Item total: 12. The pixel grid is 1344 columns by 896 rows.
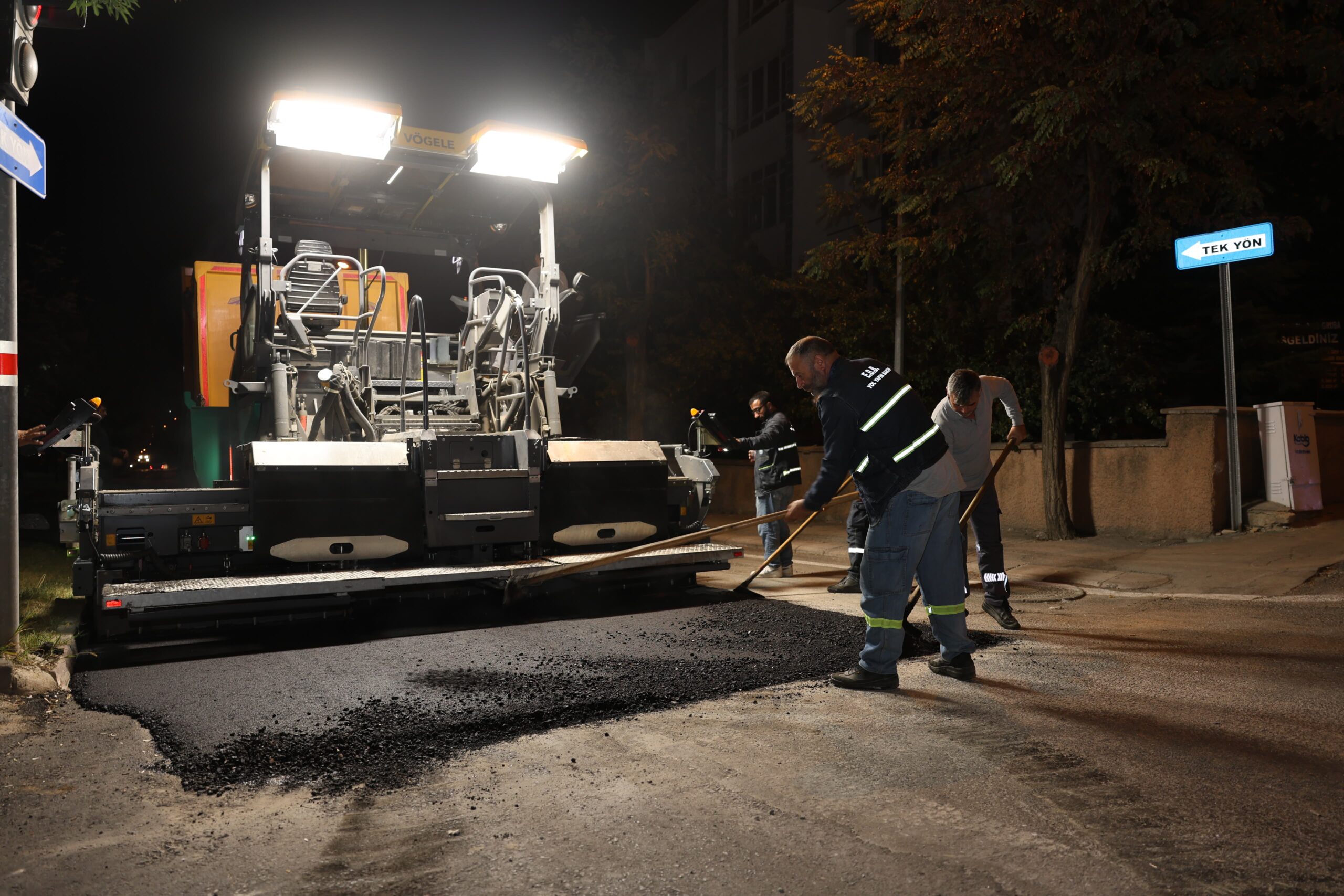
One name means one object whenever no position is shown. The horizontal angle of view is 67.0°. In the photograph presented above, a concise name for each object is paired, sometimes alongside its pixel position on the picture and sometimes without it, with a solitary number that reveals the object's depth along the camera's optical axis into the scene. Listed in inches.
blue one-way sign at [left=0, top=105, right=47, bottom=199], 208.4
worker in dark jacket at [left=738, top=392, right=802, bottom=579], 363.6
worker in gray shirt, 253.3
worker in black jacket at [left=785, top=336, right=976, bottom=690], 192.5
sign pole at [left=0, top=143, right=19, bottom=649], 210.8
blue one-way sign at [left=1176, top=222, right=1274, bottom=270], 379.6
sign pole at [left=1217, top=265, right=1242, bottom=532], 397.4
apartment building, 1022.4
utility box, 414.6
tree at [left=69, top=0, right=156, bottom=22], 235.8
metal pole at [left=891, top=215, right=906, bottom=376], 535.5
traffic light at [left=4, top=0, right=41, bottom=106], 214.1
